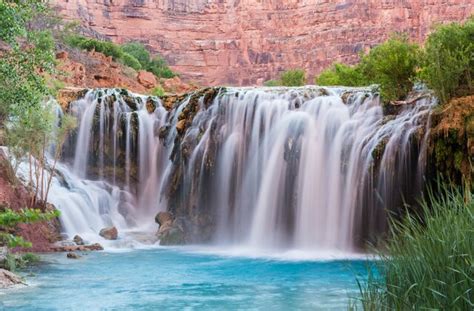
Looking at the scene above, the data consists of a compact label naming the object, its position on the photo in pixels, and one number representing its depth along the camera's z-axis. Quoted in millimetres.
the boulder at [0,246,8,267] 13422
